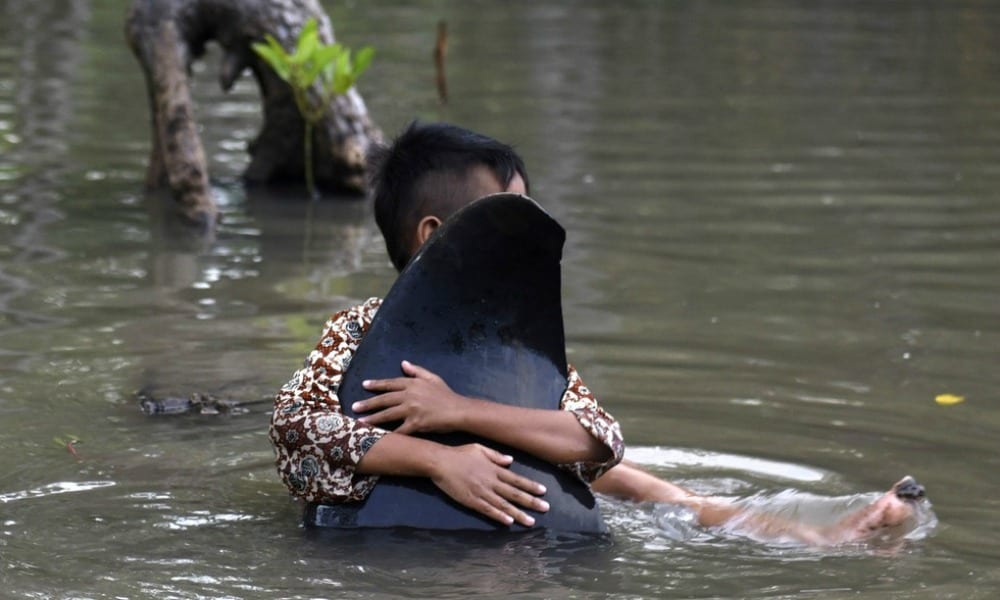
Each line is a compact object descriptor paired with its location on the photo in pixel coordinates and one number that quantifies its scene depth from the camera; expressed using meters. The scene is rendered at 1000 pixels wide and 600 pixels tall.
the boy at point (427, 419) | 7.23
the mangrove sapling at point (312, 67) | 15.37
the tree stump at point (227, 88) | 15.22
